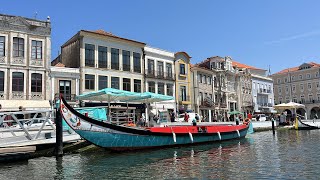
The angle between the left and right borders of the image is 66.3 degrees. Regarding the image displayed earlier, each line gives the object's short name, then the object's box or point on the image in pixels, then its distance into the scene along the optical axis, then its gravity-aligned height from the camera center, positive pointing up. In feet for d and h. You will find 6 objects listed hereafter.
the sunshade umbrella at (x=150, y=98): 62.49 +1.77
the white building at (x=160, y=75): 107.17 +13.39
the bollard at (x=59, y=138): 43.82 -5.79
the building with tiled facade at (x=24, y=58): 78.18 +15.90
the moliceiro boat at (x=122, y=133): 45.79 -5.74
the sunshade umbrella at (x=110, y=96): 57.30 +2.32
